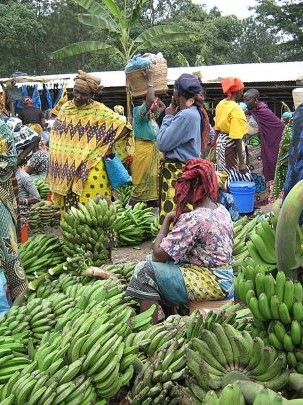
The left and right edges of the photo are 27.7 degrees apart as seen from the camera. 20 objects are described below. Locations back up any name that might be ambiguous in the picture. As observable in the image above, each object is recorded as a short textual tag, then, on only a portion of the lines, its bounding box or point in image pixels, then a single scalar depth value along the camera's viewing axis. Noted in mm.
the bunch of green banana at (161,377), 2463
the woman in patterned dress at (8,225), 3891
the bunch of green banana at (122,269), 4086
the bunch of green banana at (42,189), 8078
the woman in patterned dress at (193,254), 3557
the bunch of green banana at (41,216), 6902
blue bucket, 7836
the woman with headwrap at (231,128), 7617
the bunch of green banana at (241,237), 4221
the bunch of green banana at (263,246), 2252
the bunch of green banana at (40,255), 4352
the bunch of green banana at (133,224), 6436
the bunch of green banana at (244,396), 1645
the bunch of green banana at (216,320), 2551
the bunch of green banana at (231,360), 1982
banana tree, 11570
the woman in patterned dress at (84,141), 5094
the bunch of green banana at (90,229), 4297
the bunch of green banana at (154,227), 6419
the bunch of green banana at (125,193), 7984
